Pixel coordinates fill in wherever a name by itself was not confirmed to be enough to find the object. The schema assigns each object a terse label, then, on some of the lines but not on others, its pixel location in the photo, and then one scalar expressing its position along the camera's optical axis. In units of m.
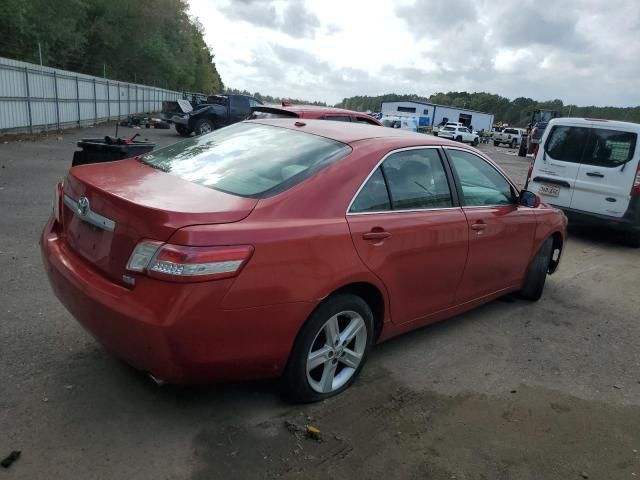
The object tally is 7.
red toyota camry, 2.37
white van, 7.35
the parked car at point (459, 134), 40.91
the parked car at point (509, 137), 41.34
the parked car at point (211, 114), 19.30
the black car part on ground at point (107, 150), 5.48
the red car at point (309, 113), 8.75
